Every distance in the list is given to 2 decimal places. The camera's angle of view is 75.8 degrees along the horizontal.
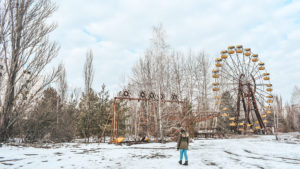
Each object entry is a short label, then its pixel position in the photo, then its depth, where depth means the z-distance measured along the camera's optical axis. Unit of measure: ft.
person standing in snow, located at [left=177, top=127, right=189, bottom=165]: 20.49
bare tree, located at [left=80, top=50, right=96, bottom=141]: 52.75
